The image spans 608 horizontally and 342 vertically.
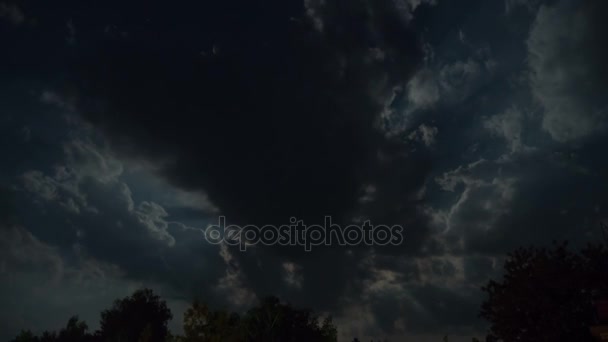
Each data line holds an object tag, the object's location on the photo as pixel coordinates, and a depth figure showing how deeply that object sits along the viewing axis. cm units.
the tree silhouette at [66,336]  8231
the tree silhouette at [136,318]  7744
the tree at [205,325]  2853
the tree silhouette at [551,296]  3022
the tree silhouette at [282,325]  6619
